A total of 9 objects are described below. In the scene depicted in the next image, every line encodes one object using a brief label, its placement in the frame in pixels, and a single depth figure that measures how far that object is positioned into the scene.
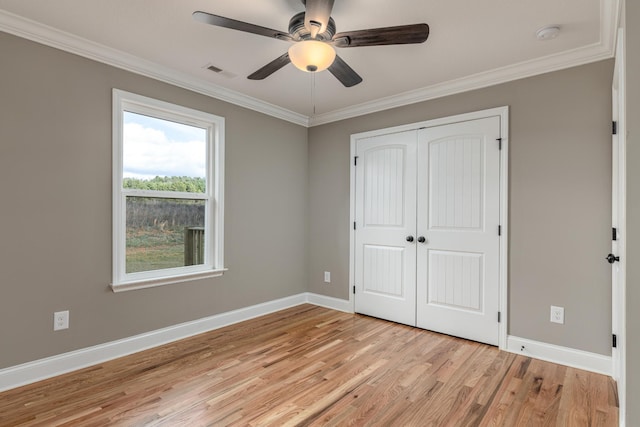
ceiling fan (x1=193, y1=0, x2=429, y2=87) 1.78
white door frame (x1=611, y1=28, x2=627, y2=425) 2.13
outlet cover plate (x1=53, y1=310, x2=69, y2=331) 2.47
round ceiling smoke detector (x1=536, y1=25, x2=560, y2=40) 2.30
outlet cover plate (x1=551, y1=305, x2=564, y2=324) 2.72
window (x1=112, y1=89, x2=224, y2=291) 2.85
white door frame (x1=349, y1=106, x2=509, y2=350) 2.98
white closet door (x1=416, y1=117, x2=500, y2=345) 3.08
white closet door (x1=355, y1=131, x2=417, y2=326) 3.61
